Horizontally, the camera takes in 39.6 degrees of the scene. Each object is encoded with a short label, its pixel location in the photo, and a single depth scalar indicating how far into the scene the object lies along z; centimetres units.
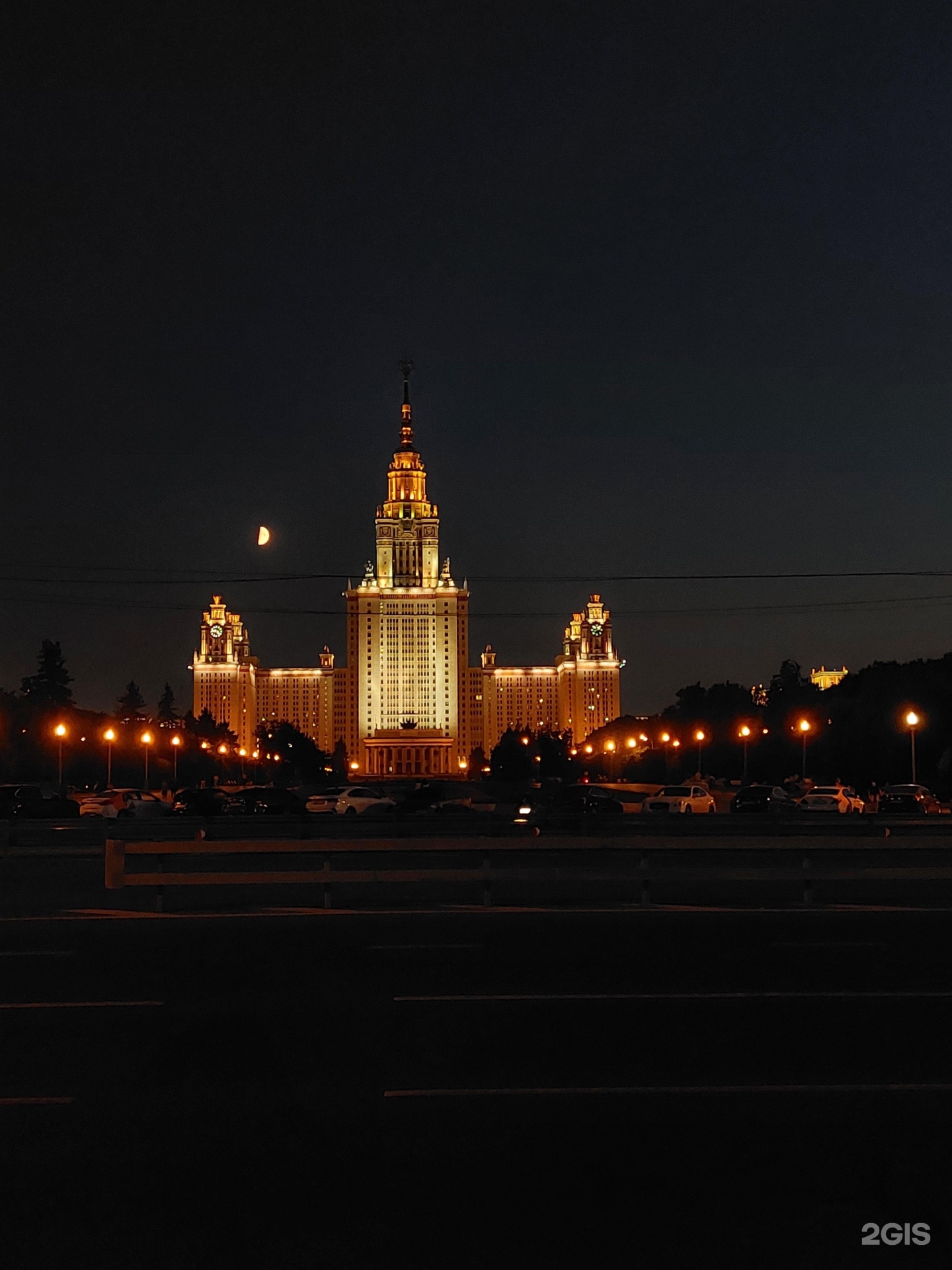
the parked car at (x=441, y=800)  6084
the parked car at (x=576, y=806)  5409
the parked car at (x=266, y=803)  5947
